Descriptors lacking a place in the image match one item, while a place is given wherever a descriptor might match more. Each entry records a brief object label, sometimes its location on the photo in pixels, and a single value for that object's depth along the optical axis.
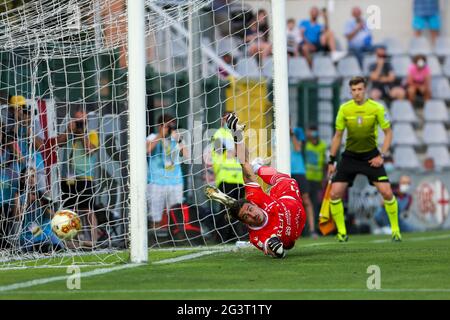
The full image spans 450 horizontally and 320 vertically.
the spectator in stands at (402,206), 20.17
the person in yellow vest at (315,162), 19.59
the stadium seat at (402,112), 22.86
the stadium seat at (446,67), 24.08
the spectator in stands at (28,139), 12.79
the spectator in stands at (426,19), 24.94
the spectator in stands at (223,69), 17.09
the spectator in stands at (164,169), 14.28
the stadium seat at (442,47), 24.47
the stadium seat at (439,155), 22.25
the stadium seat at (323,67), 22.94
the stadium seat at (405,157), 21.98
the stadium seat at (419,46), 24.23
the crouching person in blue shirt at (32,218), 12.52
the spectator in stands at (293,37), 22.72
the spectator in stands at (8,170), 12.85
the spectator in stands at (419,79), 23.45
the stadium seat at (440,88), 23.78
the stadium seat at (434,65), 23.95
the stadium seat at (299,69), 22.42
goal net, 12.24
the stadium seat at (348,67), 22.98
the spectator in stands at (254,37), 14.13
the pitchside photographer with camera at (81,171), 13.02
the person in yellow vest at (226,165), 14.92
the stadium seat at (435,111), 23.33
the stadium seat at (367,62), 23.05
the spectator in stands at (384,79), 22.95
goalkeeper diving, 10.52
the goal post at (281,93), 12.18
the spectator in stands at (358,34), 23.72
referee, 14.35
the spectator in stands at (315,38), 23.19
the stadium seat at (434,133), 22.95
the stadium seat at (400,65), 23.37
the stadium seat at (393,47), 23.78
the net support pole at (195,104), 14.23
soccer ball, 11.20
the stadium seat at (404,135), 22.67
